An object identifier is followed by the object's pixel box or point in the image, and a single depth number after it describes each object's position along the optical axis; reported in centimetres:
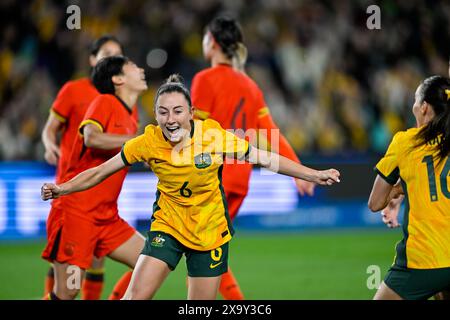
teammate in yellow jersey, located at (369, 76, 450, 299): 1004
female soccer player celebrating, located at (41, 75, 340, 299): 1080
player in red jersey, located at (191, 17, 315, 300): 1466
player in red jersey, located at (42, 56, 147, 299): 1272
